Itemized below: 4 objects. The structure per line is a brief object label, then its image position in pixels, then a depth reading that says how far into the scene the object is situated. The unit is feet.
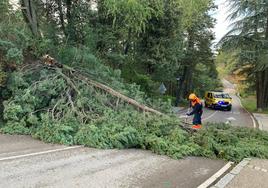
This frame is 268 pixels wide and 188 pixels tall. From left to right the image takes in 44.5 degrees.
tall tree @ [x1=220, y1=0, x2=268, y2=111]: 104.32
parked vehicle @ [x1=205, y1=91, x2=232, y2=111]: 115.96
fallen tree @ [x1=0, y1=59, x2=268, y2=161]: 32.83
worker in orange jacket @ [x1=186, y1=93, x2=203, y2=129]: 41.01
